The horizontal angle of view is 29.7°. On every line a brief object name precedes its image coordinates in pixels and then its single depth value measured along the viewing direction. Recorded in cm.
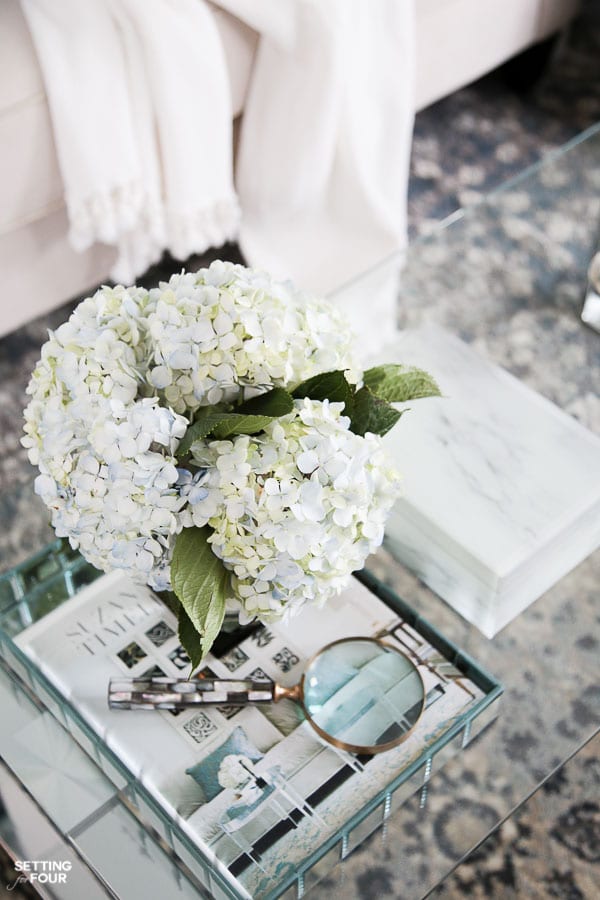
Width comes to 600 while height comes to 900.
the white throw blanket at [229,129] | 139
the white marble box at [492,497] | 102
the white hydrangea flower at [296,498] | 75
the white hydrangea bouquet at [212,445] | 75
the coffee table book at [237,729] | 88
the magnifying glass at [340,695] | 93
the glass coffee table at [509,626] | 91
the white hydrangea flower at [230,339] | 77
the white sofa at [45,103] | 137
